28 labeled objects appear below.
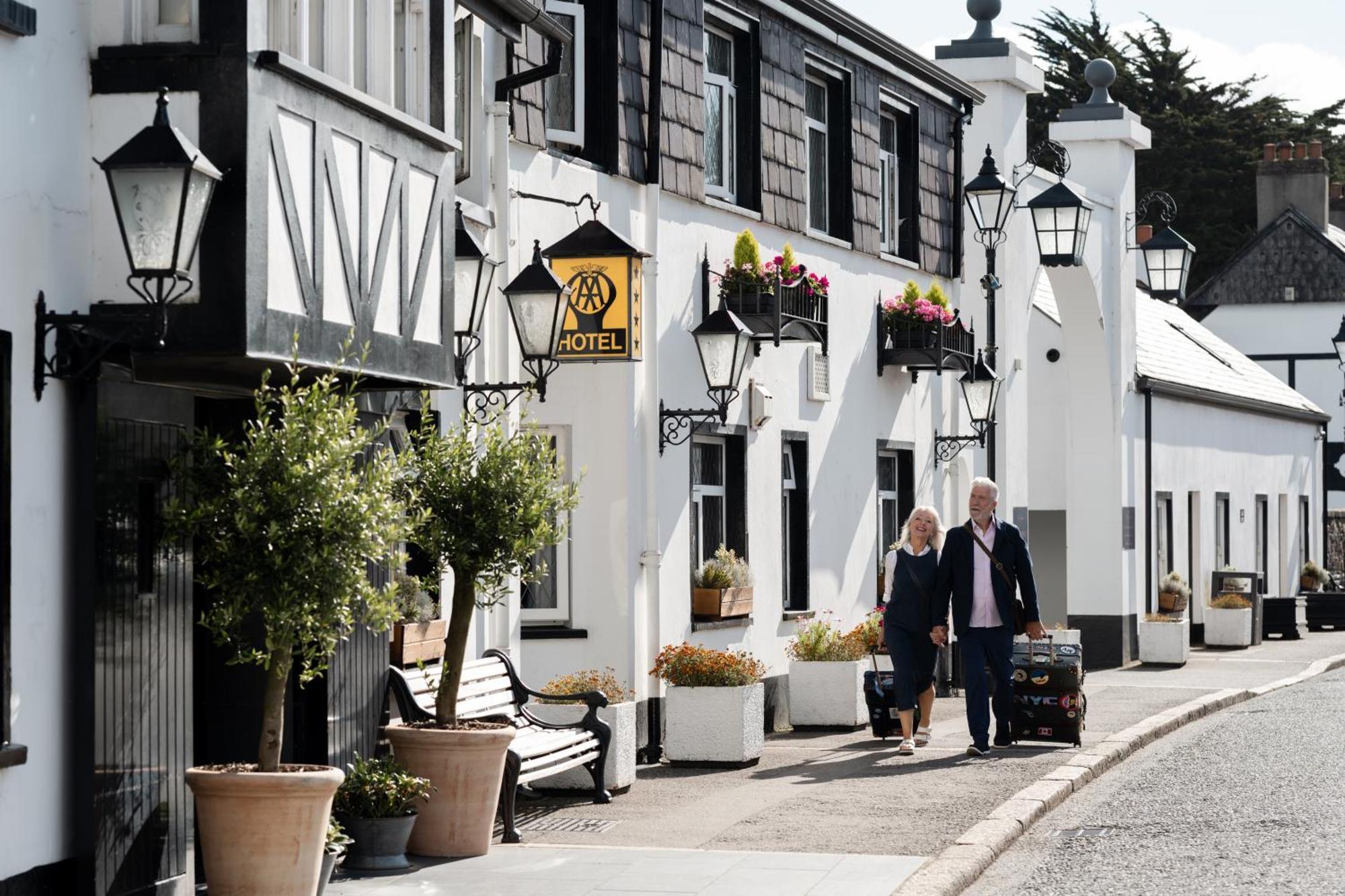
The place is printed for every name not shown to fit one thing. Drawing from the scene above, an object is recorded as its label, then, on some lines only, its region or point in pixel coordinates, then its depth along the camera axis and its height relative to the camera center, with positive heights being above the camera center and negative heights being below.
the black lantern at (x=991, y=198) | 19.72 +2.83
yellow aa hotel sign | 13.12 +1.29
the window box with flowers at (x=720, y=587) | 16.11 -0.71
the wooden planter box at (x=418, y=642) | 11.30 -0.80
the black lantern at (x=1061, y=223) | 21.42 +2.80
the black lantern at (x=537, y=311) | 11.59 +1.04
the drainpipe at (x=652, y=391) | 14.93 +0.77
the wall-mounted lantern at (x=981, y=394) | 20.84 +1.01
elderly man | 14.55 -0.67
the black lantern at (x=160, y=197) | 7.33 +1.07
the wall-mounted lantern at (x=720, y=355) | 15.06 +1.03
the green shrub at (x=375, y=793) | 9.73 -1.38
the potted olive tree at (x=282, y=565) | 7.92 -0.26
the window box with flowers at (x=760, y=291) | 16.19 +1.60
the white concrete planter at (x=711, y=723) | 14.41 -1.57
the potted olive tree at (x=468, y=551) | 10.10 -0.26
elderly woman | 14.80 -0.80
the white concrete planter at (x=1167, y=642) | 26.92 -1.93
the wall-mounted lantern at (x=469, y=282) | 11.33 +1.18
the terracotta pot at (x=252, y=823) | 8.09 -1.27
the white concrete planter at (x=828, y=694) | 17.05 -1.63
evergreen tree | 52.75 +9.59
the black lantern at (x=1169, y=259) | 27.64 +3.12
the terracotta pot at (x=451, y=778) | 10.21 -1.38
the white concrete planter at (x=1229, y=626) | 30.66 -1.96
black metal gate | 8.03 -0.70
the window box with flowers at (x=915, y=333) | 20.16 +1.58
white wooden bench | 10.93 -1.28
